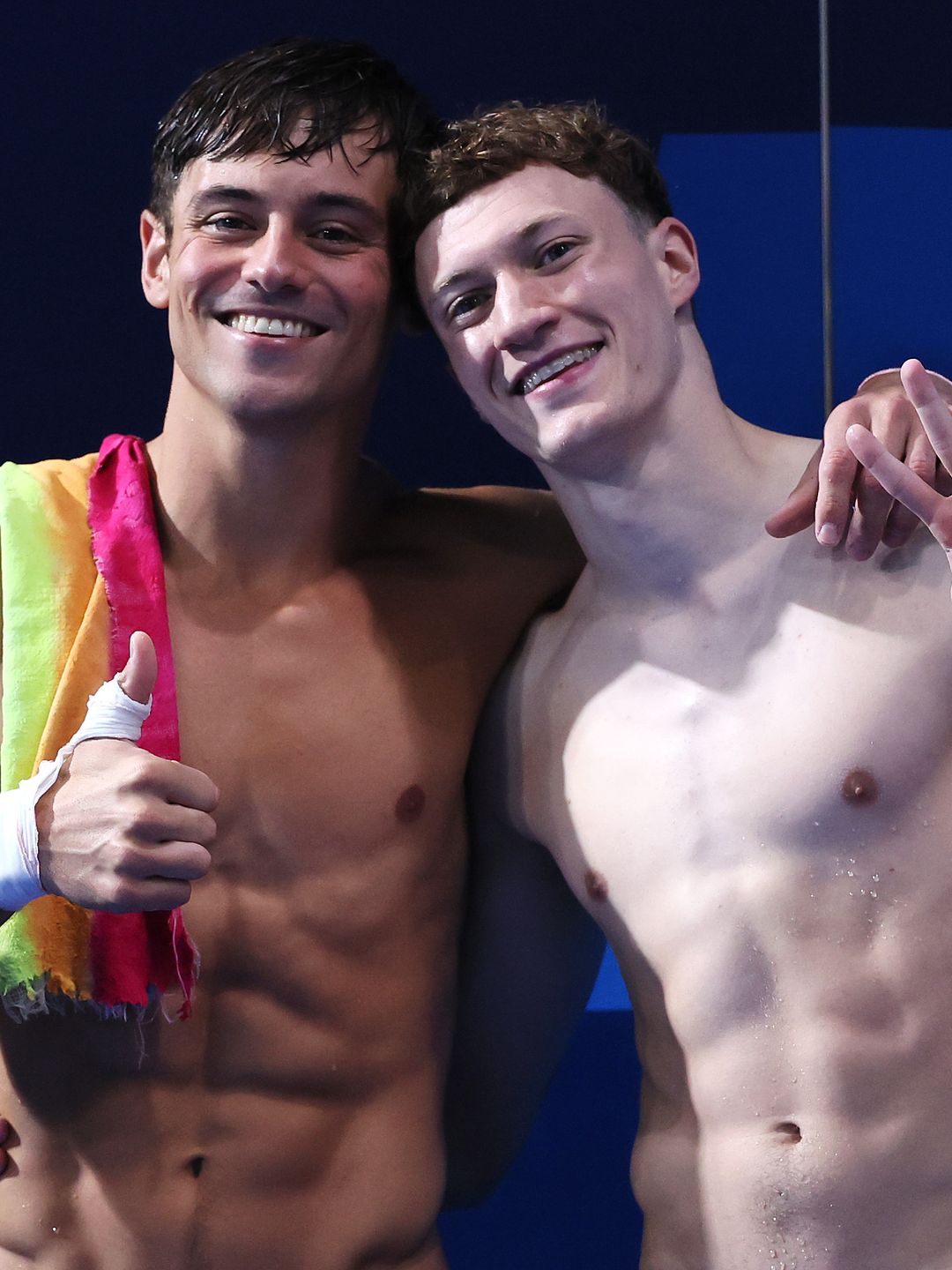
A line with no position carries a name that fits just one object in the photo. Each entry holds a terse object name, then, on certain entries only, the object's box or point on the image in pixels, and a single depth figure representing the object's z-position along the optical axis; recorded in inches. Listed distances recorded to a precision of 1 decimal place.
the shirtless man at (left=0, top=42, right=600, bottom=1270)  111.7
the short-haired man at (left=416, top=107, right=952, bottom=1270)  108.9
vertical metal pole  127.2
